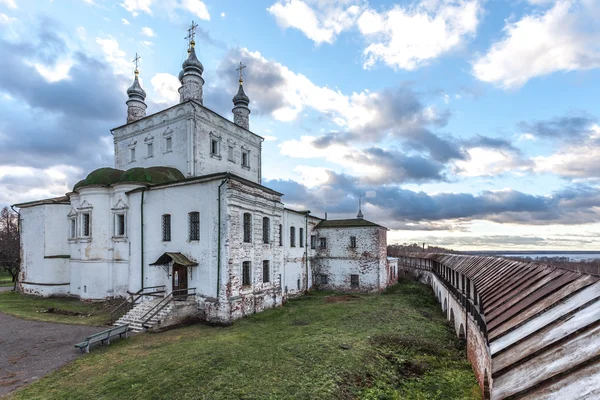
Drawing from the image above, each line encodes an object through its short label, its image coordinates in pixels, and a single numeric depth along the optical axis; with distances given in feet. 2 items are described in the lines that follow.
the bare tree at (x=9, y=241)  114.20
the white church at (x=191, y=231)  53.93
